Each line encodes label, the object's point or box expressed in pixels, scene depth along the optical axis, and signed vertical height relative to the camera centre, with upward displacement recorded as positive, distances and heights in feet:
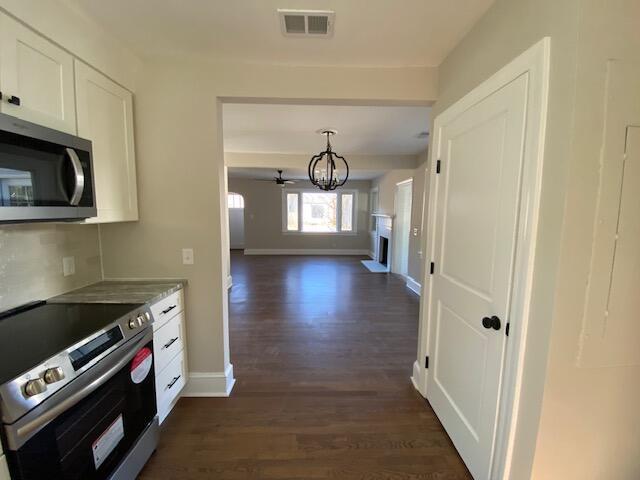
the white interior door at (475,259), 4.25 -0.79
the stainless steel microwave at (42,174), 3.64 +0.48
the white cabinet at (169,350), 5.74 -3.09
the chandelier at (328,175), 11.51 +1.68
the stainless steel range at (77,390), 3.11 -2.38
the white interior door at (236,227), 32.29 -1.85
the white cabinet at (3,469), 2.99 -2.79
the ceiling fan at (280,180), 22.39 +2.51
